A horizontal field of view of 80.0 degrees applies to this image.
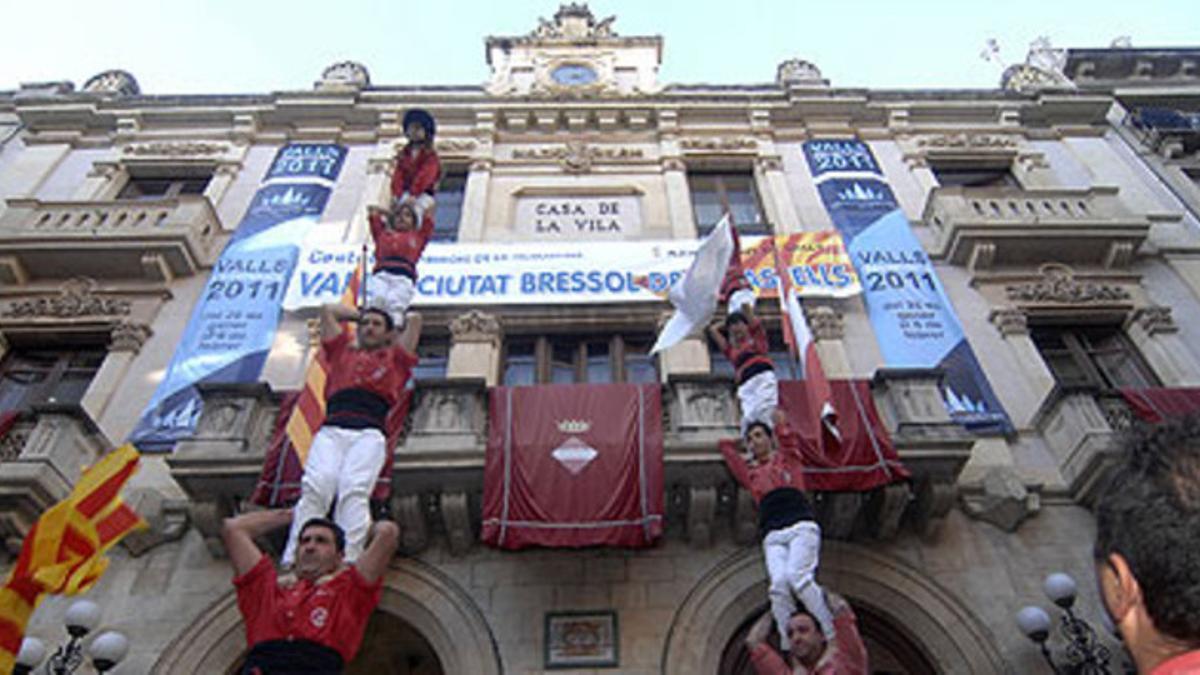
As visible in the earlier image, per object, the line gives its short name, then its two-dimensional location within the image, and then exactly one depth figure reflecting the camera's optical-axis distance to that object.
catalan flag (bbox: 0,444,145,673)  6.51
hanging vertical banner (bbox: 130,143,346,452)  11.10
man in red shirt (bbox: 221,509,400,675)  4.68
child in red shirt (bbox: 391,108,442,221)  8.88
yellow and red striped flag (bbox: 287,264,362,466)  8.02
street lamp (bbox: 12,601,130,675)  7.39
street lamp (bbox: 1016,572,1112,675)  7.85
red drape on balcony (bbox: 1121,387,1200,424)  10.12
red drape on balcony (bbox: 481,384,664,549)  8.49
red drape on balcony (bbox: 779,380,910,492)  8.73
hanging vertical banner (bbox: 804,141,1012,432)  11.42
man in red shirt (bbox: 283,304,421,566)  6.02
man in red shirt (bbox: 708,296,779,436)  7.81
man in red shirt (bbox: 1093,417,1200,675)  2.06
